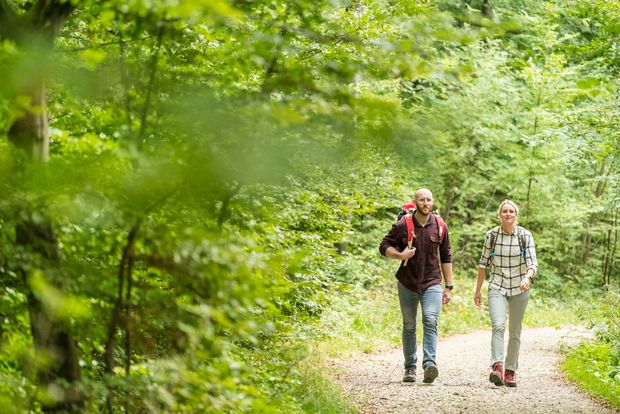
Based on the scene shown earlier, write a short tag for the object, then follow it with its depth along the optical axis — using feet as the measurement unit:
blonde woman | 56.95
